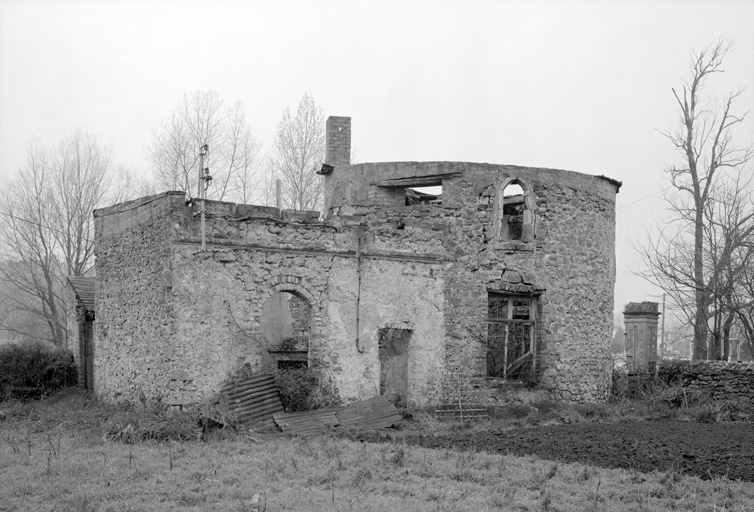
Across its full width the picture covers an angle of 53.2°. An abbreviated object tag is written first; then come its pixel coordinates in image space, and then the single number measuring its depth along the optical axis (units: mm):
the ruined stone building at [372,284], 14586
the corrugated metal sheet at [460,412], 16016
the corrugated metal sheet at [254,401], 13852
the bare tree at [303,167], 29922
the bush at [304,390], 14547
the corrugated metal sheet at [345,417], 13914
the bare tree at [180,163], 30016
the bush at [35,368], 18719
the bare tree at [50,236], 30312
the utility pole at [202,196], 14398
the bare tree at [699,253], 24602
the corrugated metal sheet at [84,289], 20012
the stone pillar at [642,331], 20891
